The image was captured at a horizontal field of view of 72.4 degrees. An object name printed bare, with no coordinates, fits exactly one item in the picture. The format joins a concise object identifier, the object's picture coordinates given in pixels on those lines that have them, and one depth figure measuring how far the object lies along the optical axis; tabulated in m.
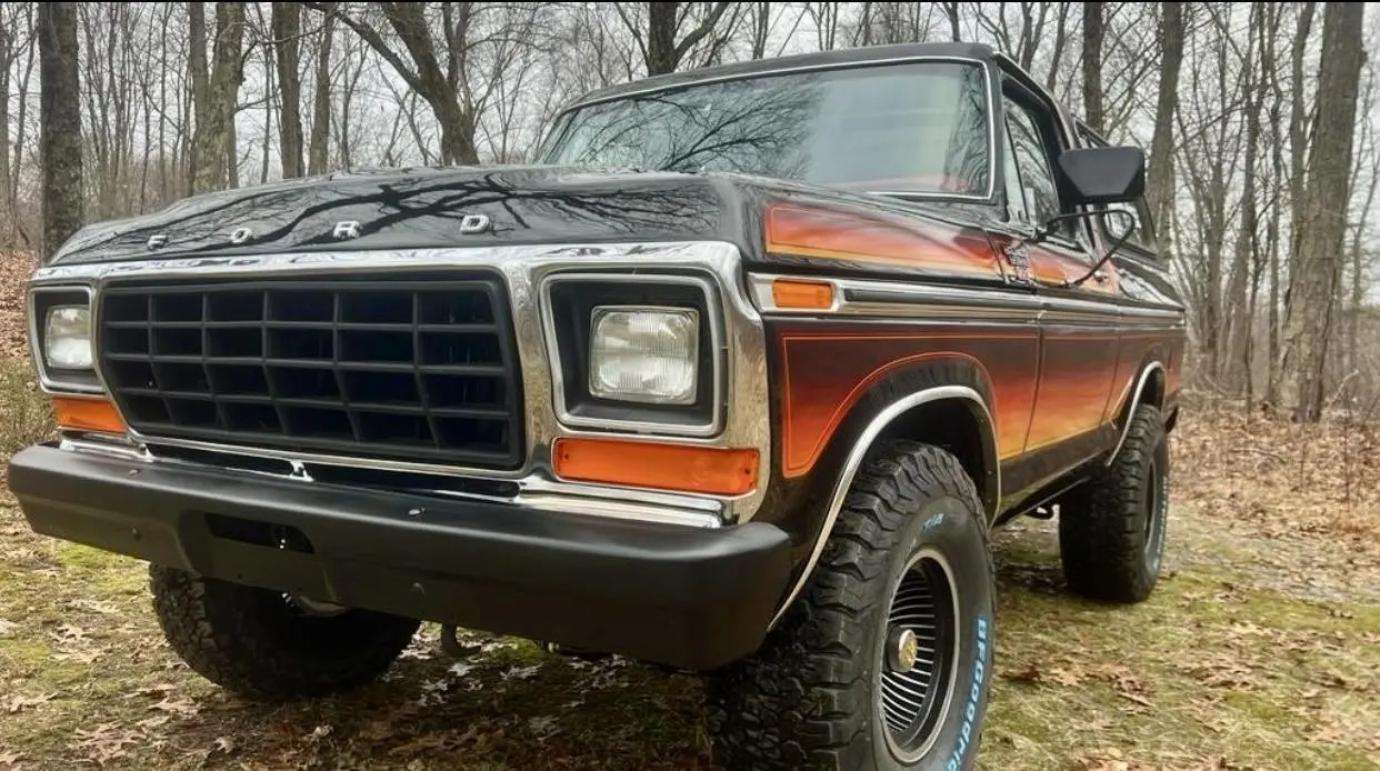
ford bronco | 1.61
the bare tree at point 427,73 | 12.06
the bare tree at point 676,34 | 12.41
